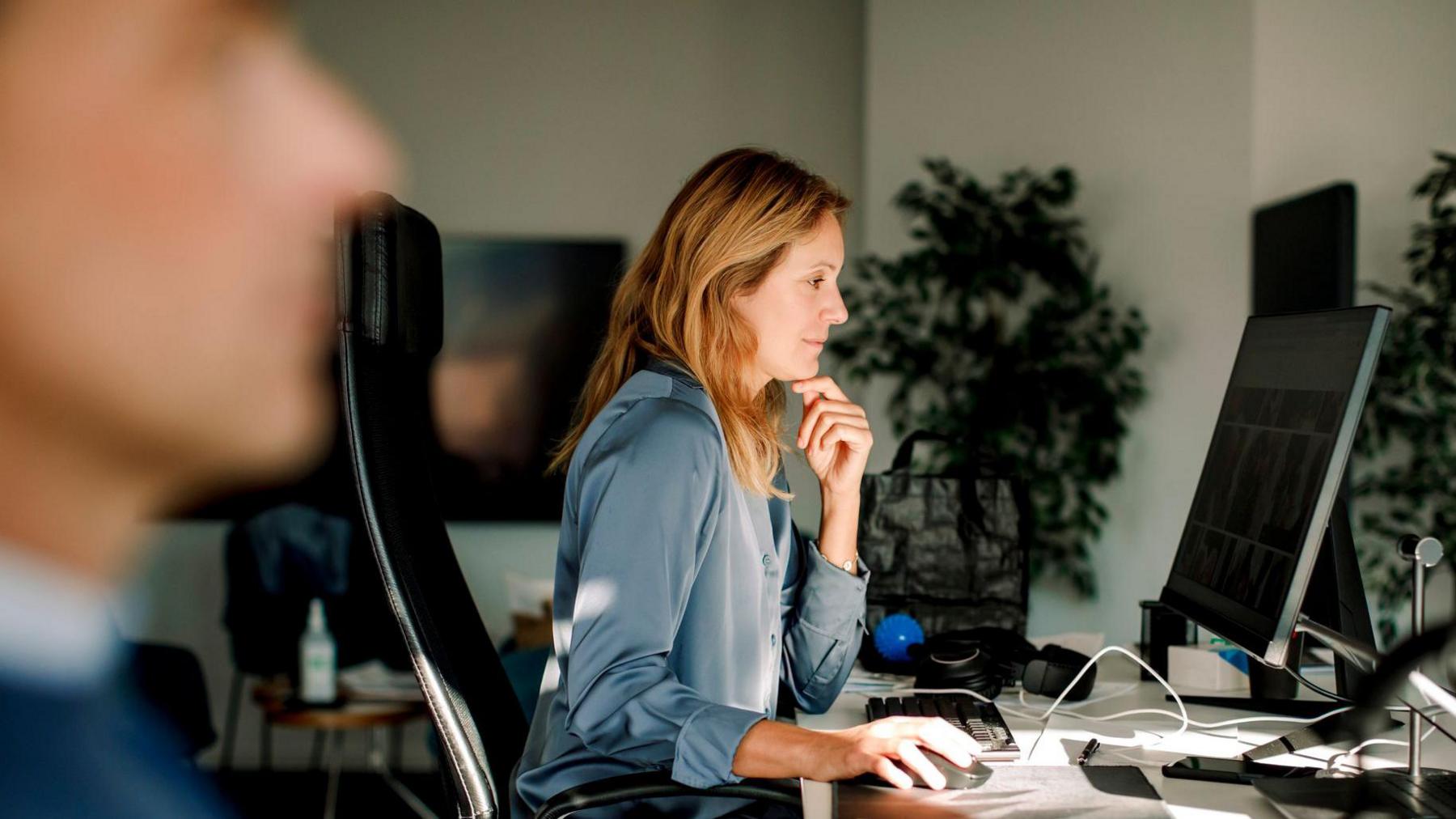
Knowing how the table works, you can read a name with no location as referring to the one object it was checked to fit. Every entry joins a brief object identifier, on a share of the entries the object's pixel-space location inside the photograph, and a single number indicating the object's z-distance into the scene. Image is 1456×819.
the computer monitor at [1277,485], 1.10
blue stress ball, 1.80
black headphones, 1.54
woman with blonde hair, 1.17
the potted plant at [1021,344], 3.37
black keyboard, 1.22
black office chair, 1.17
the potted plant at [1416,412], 3.03
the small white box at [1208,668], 1.62
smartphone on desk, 1.14
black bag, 1.89
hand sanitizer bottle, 2.92
